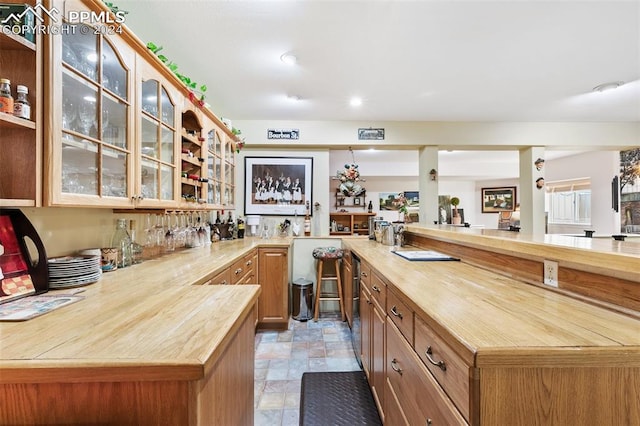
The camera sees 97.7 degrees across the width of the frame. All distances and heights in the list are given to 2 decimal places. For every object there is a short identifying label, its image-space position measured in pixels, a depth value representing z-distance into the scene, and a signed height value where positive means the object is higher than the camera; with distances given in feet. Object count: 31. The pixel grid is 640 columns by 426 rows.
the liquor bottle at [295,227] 12.98 -0.62
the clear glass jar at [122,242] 5.93 -0.60
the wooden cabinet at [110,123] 3.53 +1.54
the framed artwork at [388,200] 25.45 +1.22
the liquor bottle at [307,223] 12.91 -0.43
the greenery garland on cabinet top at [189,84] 5.50 +3.29
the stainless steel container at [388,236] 9.93 -0.80
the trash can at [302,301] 11.29 -3.55
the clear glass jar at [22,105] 3.18 +1.26
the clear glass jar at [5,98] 3.05 +1.29
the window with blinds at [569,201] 20.07 +0.89
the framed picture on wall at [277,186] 12.87 +1.29
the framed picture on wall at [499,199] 26.50 +1.34
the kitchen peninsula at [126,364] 2.13 -1.17
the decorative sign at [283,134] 12.53 +3.58
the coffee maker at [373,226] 11.37 -0.53
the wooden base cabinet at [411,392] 2.77 -2.16
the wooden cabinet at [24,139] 3.30 +0.90
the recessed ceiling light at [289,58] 7.52 +4.28
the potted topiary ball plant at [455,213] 24.95 +0.02
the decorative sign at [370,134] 12.68 +3.61
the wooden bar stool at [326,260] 11.12 -2.03
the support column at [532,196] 12.99 +0.82
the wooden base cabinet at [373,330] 5.32 -2.55
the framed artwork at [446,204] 26.89 +0.89
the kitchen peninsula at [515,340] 2.27 -1.13
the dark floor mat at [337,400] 5.84 -4.28
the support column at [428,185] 13.09 +1.33
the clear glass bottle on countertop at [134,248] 6.20 -0.78
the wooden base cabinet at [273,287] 10.22 -2.72
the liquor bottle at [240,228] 12.17 -0.62
